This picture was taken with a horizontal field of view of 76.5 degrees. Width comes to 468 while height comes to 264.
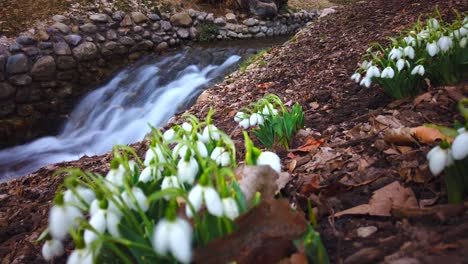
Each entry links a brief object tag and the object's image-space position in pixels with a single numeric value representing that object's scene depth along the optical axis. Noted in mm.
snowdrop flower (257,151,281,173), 244
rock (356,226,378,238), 259
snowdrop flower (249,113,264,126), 470
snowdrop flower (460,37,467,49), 431
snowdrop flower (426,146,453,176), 230
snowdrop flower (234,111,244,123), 497
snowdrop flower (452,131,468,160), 214
